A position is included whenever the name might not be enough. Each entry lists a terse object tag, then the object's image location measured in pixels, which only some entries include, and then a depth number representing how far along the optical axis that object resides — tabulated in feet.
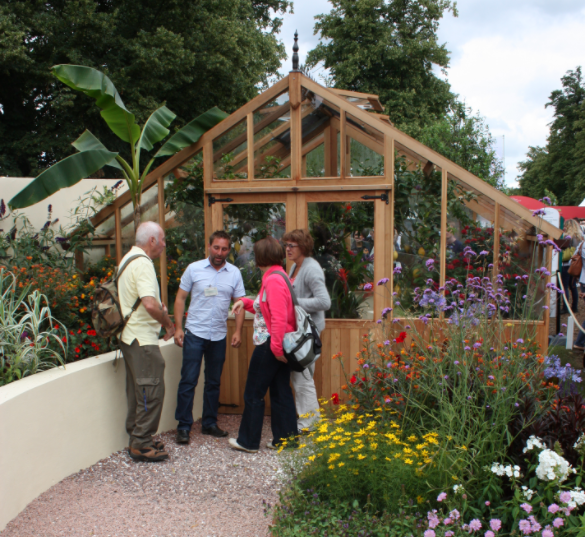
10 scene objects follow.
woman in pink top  13.61
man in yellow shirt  13.15
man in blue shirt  15.43
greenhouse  17.19
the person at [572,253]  34.42
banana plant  16.93
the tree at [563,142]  123.95
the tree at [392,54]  79.56
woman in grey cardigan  14.92
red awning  52.00
